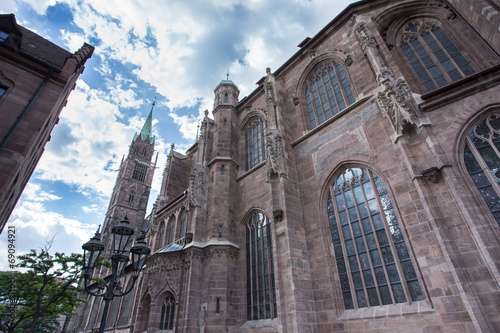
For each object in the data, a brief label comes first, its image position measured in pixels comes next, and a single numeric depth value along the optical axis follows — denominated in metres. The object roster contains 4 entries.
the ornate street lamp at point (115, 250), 6.15
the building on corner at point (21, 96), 8.11
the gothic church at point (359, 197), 6.22
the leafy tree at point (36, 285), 13.94
